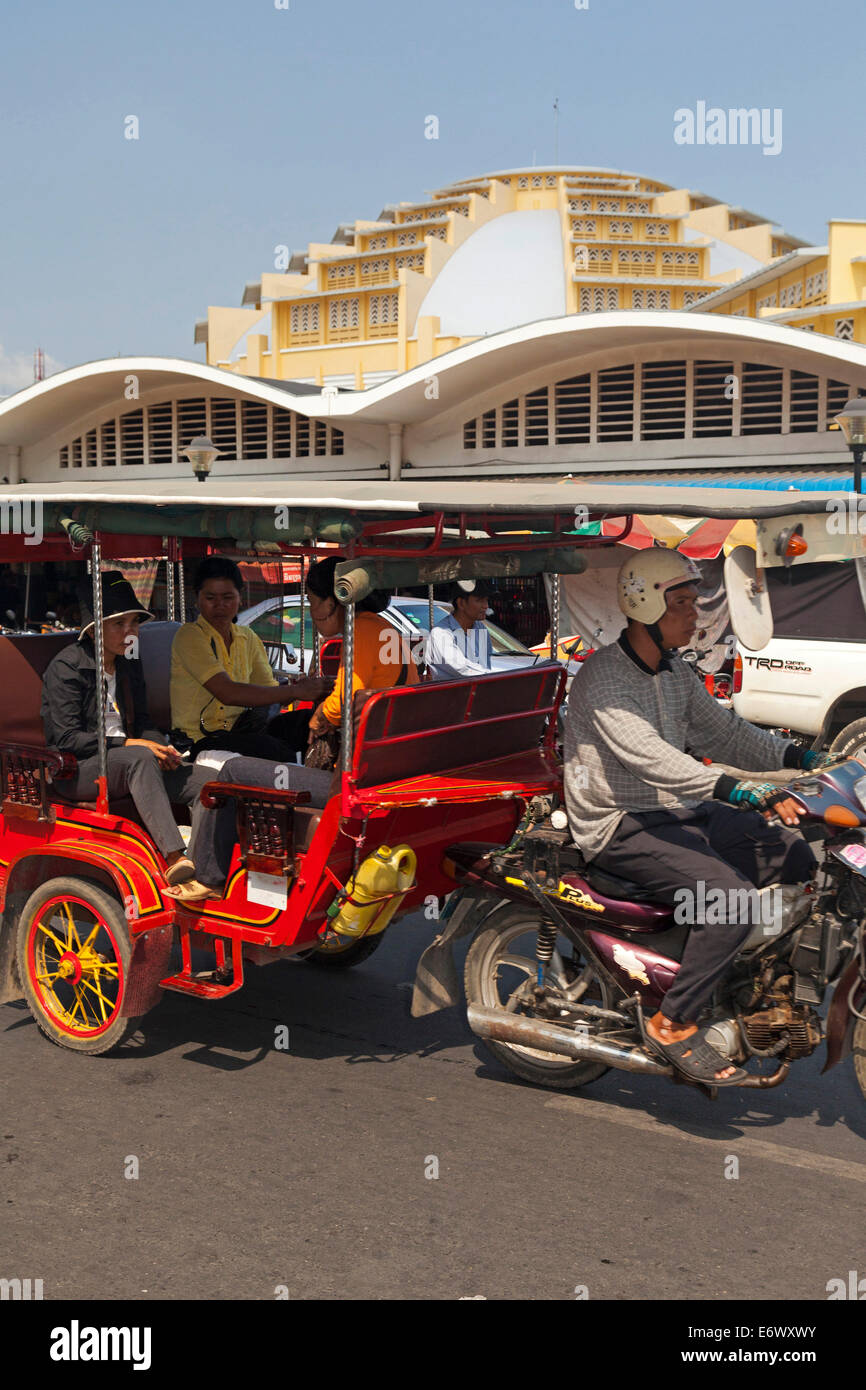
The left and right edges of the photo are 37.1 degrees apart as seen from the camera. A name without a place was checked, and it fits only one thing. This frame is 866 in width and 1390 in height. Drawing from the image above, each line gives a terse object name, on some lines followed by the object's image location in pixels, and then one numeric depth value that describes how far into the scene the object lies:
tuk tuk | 4.63
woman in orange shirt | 4.96
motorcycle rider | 4.23
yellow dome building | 44.66
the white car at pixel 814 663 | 11.80
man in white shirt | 8.85
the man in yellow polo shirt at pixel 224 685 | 5.86
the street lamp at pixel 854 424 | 12.95
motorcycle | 4.19
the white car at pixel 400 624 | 12.20
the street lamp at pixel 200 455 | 14.38
